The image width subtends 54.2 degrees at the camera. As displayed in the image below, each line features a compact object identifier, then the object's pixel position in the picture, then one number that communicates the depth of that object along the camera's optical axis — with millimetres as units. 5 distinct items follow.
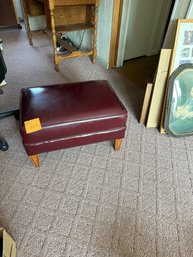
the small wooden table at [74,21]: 2189
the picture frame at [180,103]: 1307
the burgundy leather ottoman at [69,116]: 1091
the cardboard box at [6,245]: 793
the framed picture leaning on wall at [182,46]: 1184
